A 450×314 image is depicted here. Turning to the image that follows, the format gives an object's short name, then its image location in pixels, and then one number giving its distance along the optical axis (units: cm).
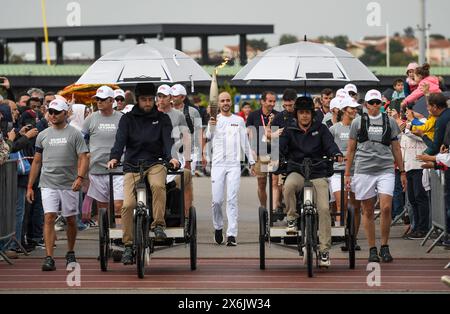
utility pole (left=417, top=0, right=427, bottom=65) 4488
